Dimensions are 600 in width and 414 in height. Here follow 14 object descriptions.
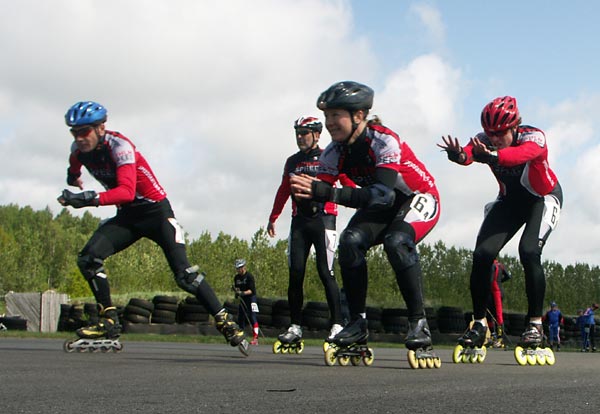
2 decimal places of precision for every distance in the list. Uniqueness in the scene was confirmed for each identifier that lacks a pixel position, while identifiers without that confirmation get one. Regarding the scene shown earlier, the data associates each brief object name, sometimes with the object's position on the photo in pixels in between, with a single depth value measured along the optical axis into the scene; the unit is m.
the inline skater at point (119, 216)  8.88
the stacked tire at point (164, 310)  21.73
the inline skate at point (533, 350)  7.86
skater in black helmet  6.77
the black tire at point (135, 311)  21.64
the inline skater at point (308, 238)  10.47
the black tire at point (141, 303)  21.53
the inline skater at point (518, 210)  8.12
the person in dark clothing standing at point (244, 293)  19.08
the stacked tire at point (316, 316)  20.14
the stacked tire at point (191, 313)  22.41
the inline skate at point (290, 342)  10.26
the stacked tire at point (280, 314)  21.14
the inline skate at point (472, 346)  8.08
